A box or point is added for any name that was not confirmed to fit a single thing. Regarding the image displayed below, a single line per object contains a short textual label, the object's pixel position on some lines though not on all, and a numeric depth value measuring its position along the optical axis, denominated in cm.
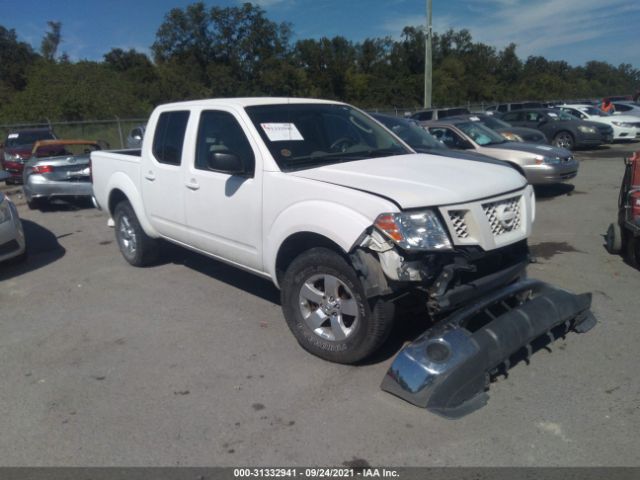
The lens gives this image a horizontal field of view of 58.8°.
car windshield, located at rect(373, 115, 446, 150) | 927
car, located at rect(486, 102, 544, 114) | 2763
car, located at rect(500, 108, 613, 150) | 1888
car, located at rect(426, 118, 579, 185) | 1068
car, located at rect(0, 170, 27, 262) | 683
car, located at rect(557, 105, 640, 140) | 2161
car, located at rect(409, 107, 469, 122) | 2036
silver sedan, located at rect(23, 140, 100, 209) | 1095
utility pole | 2319
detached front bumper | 350
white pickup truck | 368
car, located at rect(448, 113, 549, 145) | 1403
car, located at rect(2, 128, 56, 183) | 1623
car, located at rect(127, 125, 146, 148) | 1375
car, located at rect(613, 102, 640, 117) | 2521
